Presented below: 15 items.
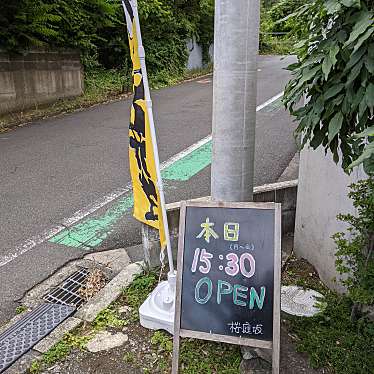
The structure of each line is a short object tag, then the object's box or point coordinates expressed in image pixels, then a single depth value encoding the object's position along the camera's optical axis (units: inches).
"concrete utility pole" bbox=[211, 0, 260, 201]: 102.4
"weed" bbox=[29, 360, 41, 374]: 105.8
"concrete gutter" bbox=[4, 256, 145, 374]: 110.6
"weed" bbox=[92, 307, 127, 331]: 121.3
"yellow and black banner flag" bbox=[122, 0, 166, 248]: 113.0
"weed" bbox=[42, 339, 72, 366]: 108.7
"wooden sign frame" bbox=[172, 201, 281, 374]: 92.3
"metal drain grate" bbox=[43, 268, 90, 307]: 138.6
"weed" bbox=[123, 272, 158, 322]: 130.3
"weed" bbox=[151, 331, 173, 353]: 112.4
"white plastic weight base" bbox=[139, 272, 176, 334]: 117.1
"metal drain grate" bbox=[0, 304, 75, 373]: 112.3
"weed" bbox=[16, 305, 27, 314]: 132.7
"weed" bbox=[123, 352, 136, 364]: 108.5
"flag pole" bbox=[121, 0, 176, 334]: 115.6
